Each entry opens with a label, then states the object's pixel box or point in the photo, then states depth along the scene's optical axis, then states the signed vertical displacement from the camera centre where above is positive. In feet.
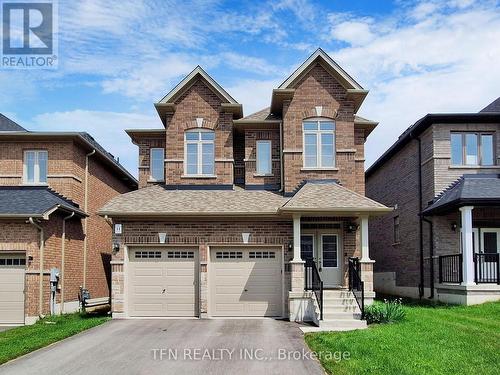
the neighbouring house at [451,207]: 59.93 +2.54
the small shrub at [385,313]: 48.44 -7.11
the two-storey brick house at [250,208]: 56.80 +2.19
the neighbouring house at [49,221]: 59.00 +1.05
